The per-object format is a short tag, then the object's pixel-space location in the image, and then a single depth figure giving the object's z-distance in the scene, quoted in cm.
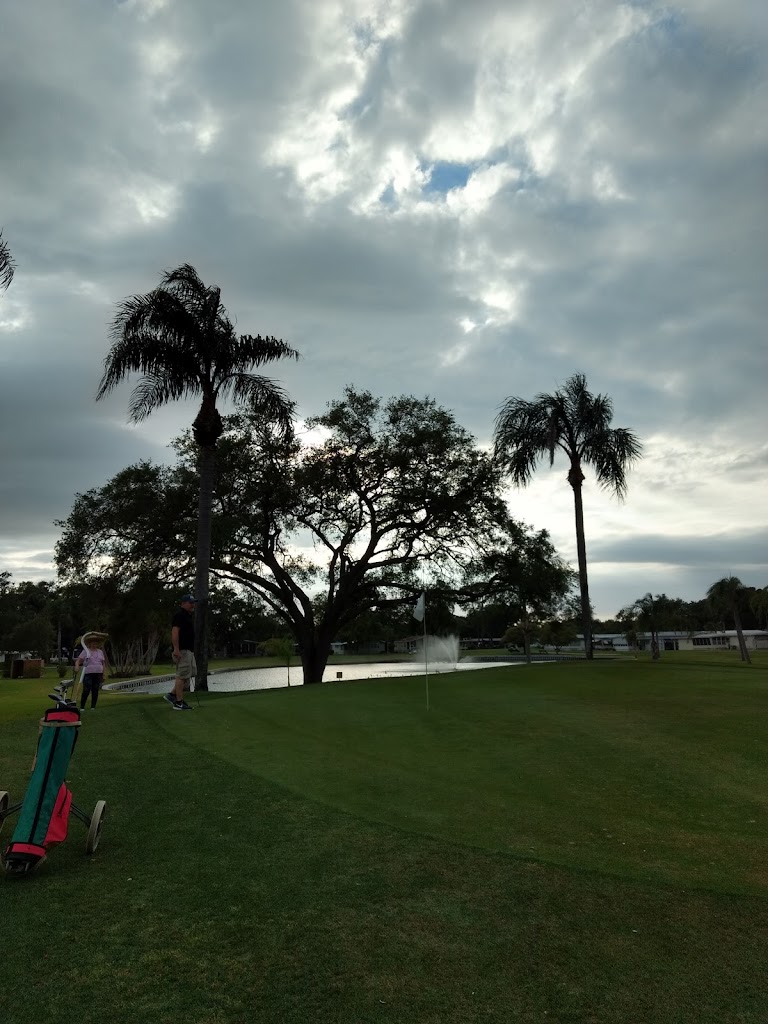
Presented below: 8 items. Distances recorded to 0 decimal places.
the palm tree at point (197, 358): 2162
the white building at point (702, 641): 10583
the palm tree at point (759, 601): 5063
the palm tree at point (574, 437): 3041
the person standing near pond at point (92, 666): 1435
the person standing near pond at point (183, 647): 1340
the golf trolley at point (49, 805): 512
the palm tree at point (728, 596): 4178
